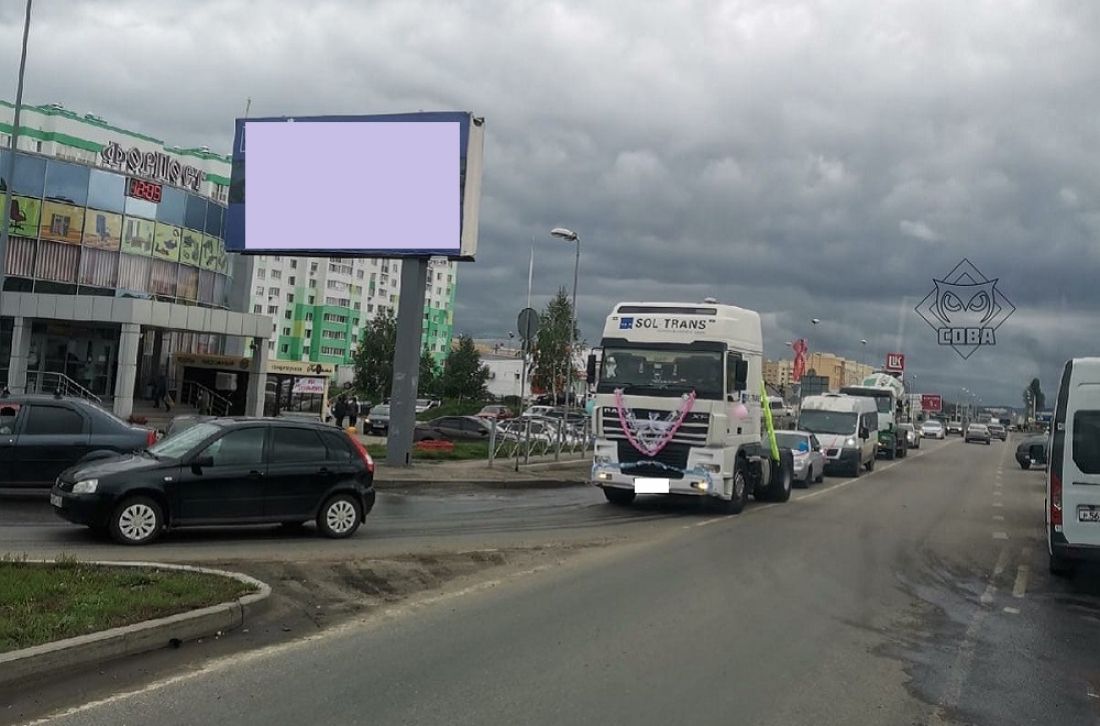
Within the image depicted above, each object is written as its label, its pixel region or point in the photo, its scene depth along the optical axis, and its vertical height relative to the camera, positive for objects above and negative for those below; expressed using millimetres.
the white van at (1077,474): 10211 -214
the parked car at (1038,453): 12570 -16
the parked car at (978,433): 67125 +977
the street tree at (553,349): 66188 +4663
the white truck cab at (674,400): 15641 +413
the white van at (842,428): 29219 +274
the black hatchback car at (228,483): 10295 -1032
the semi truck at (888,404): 41094 +1662
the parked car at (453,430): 33531 -738
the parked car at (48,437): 13000 -790
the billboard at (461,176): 22000 +5399
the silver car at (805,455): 24234 -521
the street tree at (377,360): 74875 +3397
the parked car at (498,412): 48156 +13
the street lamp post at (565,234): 30484 +5840
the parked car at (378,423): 41556 -830
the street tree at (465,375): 78125 +2861
